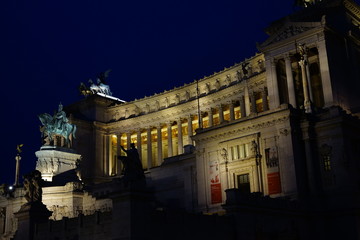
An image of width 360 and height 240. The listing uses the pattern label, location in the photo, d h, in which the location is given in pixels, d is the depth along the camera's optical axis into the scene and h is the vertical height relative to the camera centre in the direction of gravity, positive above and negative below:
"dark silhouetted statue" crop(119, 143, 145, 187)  26.52 +3.14
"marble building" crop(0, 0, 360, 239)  42.81 +9.34
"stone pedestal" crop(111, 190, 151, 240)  25.88 +0.61
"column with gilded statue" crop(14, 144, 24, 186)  66.04 +8.98
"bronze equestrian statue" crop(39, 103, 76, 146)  70.56 +14.74
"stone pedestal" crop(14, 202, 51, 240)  34.84 +0.86
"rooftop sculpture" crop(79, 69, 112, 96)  94.06 +26.86
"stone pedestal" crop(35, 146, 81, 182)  65.62 +9.28
